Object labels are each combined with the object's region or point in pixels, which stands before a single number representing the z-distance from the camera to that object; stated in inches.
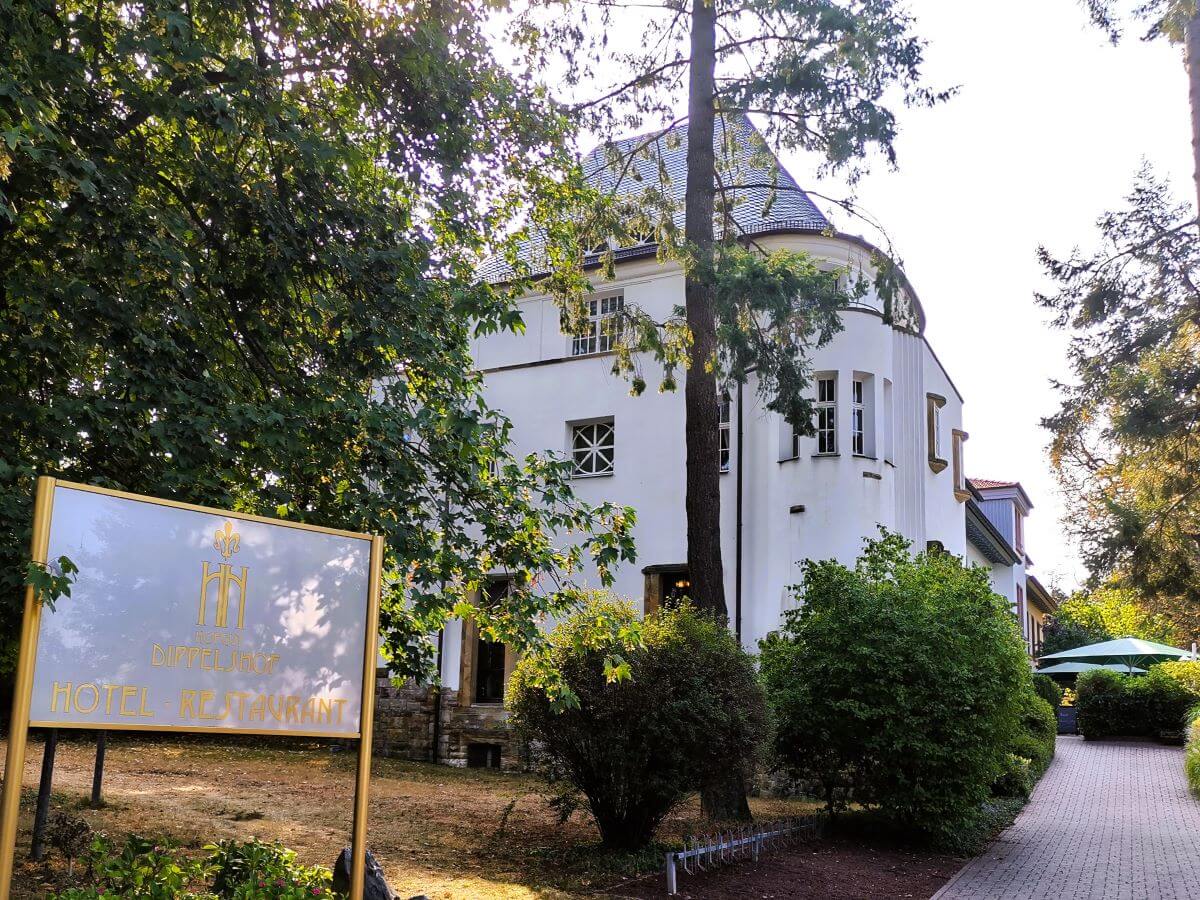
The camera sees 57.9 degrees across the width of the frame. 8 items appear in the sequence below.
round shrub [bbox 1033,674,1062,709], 1120.2
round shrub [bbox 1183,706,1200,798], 690.8
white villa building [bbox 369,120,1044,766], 732.0
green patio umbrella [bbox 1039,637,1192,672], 1289.4
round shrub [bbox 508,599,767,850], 379.9
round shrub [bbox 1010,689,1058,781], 740.0
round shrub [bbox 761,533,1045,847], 466.3
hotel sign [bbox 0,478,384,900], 197.8
